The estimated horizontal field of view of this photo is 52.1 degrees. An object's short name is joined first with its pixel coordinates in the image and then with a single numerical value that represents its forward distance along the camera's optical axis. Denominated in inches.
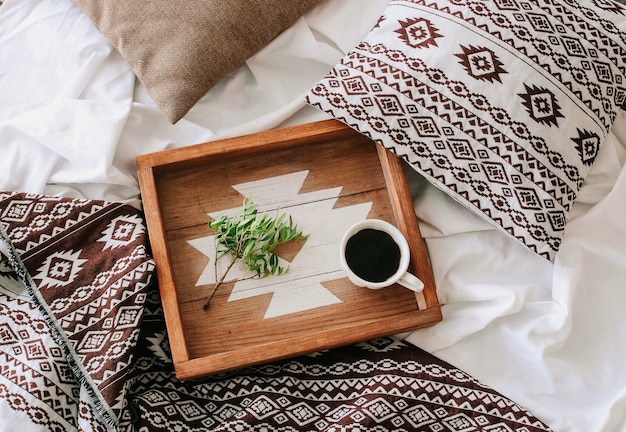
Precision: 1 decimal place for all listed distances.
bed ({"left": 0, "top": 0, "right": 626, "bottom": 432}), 36.7
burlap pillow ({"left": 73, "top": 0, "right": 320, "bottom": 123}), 38.5
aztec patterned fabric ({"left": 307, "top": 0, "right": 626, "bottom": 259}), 36.8
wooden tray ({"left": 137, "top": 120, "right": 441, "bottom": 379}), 37.0
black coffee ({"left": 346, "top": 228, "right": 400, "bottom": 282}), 36.9
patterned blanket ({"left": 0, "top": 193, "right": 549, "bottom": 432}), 36.1
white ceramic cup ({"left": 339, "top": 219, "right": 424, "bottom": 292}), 36.1
